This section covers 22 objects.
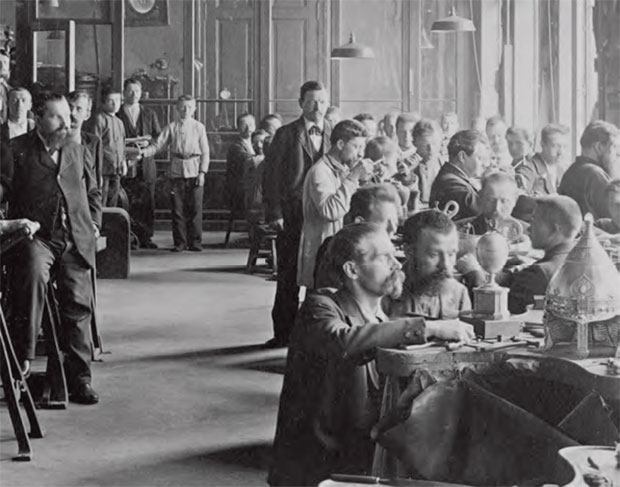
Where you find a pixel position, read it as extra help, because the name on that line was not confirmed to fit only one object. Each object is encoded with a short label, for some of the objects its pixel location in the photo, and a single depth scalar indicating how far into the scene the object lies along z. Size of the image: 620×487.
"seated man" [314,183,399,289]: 5.03
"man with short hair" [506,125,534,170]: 8.77
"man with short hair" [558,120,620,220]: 6.89
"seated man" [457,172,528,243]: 5.44
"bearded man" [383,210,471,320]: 3.97
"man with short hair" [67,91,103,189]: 8.12
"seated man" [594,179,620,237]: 6.44
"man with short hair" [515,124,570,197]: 7.47
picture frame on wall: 14.88
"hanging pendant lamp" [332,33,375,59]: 12.23
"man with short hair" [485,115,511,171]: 9.20
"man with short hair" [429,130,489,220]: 6.20
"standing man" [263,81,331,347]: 7.05
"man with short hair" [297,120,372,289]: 6.12
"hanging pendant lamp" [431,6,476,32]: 11.71
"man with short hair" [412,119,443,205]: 8.27
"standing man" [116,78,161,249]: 13.02
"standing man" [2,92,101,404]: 5.56
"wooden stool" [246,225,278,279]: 10.80
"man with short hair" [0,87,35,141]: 7.89
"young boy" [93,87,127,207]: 11.52
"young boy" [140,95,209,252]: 12.73
